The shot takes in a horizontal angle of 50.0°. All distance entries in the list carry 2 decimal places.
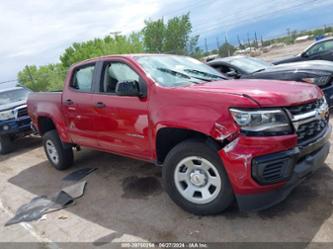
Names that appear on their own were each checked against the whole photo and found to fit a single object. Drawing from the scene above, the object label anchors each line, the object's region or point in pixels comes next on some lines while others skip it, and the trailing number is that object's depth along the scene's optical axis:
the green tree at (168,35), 45.84
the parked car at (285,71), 6.70
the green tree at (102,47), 36.75
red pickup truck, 3.34
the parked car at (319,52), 10.89
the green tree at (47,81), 21.92
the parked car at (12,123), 8.58
